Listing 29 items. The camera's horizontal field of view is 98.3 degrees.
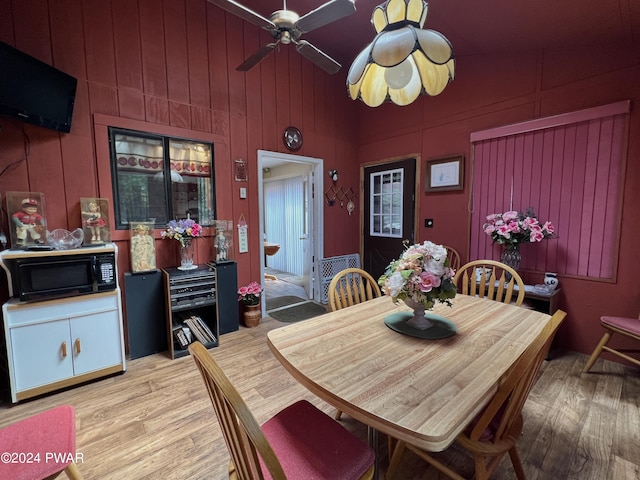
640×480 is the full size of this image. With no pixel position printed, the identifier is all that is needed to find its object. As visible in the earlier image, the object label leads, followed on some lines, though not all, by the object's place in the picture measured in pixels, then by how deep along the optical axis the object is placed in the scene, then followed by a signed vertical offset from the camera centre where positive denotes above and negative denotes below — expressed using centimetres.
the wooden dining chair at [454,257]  325 -48
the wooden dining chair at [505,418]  93 -76
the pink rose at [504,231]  256 -13
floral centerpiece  130 -29
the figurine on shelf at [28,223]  209 -3
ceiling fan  156 +123
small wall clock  359 +104
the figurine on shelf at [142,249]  249 -28
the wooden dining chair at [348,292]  180 -53
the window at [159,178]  256 +40
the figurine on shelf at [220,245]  302 -29
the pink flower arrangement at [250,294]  322 -89
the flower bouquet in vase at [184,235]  264 -16
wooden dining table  82 -58
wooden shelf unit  251 -75
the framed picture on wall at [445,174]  322 +52
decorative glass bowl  215 -15
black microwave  188 -41
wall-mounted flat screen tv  178 +90
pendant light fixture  114 +73
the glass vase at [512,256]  262 -37
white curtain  553 -7
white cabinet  186 -89
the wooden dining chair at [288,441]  67 -85
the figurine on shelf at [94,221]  237 -2
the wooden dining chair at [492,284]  192 -49
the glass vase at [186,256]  273 -37
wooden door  375 +8
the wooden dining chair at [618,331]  199 -85
